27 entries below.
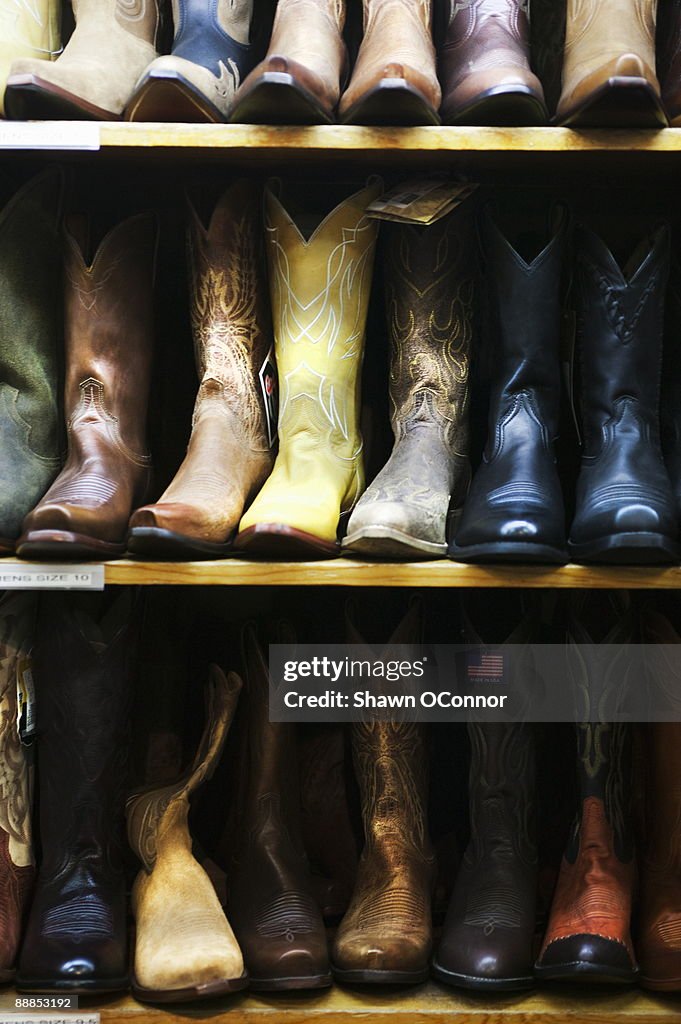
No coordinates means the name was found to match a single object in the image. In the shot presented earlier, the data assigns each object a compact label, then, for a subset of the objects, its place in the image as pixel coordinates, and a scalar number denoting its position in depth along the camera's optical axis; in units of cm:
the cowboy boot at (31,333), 144
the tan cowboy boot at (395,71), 124
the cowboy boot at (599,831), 130
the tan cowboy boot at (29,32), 141
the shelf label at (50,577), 127
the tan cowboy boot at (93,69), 128
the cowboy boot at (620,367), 134
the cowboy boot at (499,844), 134
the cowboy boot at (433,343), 144
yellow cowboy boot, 142
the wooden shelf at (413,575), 125
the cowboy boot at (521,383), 131
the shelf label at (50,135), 127
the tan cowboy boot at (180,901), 127
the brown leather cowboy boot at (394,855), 132
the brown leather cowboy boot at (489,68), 127
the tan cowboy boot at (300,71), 123
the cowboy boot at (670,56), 133
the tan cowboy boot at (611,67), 121
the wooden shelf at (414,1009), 128
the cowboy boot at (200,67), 127
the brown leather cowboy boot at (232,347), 143
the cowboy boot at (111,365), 140
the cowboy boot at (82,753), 138
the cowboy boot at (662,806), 136
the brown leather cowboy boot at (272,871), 131
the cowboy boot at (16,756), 140
